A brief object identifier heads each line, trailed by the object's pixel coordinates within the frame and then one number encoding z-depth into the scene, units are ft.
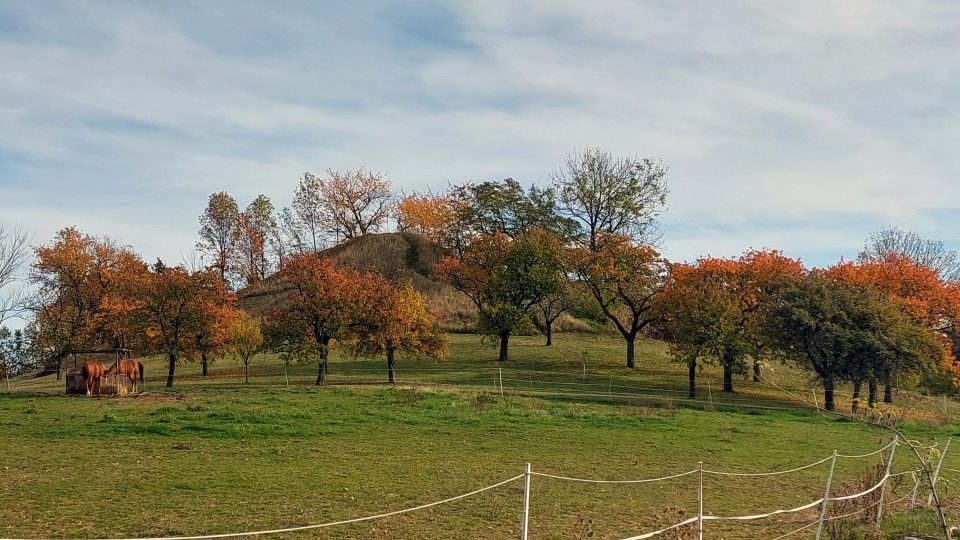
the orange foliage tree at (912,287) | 155.94
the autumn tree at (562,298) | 212.02
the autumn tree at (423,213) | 337.72
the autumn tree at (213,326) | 147.02
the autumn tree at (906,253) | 270.87
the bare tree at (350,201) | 339.77
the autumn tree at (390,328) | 152.66
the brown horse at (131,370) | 116.26
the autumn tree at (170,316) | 144.77
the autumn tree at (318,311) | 149.18
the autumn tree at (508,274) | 194.39
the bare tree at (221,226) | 309.83
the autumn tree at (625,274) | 196.95
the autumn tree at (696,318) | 144.05
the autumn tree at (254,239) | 315.58
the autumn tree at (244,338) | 162.20
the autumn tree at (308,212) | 338.75
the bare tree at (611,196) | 238.48
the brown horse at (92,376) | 111.04
